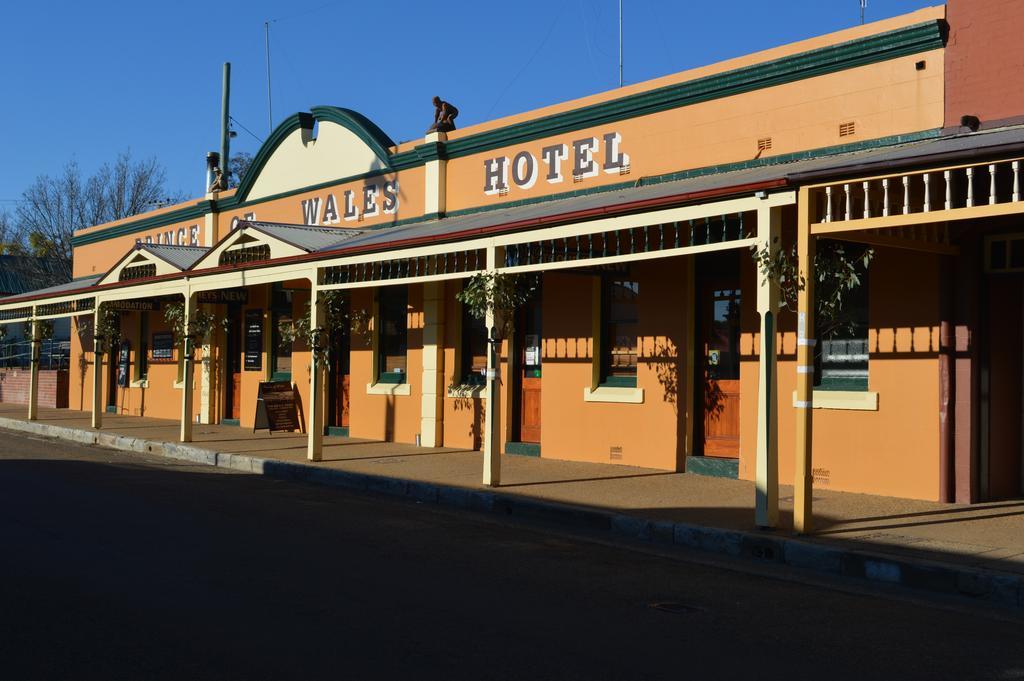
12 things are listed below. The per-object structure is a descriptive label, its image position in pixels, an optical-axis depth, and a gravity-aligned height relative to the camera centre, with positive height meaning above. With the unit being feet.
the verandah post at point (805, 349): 30.63 +0.28
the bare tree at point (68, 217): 147.43 +19.25
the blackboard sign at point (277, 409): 65.46 -3.32
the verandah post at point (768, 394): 30.91 -1.06
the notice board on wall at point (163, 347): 83.10 +0.58
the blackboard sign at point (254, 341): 71.56 +0.95
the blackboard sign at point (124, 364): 89.45 -0.85
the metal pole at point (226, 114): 112.57 +26.20
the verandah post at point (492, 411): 41.09 -2.18
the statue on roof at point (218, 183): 82.06 +13.51
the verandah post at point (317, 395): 50.29 -1.92
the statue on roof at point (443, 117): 59.16 +13.43
